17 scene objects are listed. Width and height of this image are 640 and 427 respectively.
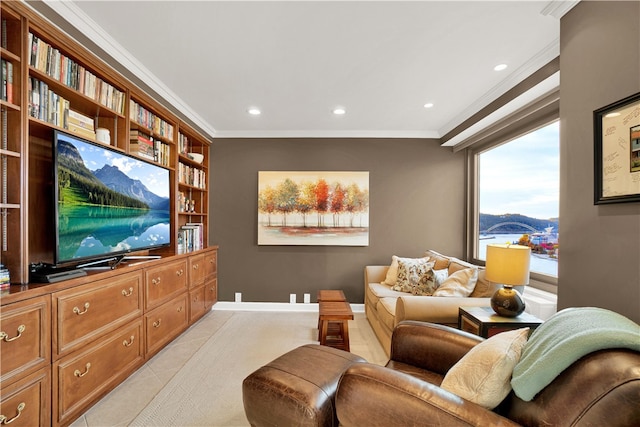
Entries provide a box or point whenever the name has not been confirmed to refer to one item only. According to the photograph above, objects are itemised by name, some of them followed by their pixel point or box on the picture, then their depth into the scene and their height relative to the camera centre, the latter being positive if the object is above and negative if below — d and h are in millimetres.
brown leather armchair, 747 -653
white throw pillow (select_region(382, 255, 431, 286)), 3486 -794
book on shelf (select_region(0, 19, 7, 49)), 1482 +979
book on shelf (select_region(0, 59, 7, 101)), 1435 +702
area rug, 1828 -1389
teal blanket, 839 -434
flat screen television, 1732 +84
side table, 1840 -751
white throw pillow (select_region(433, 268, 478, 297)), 2498 -673
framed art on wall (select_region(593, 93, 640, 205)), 1196 +294
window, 2588 +197
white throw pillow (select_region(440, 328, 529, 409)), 1043 -636
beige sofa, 2207 -811
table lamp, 1903 -432
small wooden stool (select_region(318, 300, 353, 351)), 2521 -986
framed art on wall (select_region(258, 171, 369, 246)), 3986 +57
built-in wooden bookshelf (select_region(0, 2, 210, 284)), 1482 +698
